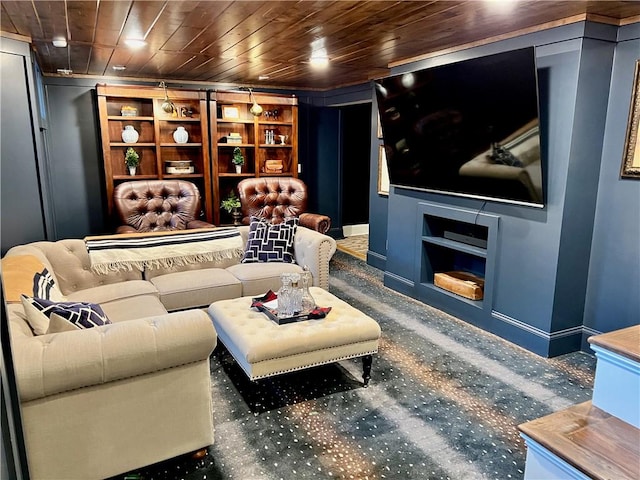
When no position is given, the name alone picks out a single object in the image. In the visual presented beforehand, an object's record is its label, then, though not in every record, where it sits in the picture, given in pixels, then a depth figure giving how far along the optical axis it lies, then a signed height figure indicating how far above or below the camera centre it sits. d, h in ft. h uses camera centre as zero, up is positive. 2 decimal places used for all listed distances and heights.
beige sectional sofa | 5.64 -3.20
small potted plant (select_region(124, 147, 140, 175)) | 16.85 -0.15
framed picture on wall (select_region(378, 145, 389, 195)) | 17.11 -0.80
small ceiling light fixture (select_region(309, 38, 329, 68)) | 10.86 +2.73
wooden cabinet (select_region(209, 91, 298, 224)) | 18.24 +0.68
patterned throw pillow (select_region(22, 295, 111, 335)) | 6.30 -2.30
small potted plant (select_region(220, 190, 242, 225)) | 17.72 -2.08
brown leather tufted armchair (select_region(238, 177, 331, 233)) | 17.61 -1.70
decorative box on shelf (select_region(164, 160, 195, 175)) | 17.62 -0.48
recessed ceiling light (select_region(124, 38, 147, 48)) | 10.68 +2.72
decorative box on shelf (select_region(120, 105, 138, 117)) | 16.90 +1.65
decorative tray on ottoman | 8.90 -3.20
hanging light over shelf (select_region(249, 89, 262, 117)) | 17.34 +1.75
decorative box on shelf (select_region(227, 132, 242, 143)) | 18.74 +0.69
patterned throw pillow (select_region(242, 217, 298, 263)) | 13.21 -2.60
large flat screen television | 9.91 +0.69
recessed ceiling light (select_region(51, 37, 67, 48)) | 10.51 +2.71
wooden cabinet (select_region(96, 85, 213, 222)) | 16.20 +0.88
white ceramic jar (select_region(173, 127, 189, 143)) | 17.65 +0.78
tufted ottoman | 8.09 -3.45
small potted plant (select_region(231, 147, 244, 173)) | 18.72 -0.18
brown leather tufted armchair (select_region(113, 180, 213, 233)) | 15.69 -1.78
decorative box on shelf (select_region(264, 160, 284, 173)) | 19.53 -0.50
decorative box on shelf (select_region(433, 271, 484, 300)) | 12.54 -3.72
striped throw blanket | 11.50 -2.54
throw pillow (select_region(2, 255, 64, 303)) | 7.36 -2.16
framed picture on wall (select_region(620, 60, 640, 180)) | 9.30 +0.30
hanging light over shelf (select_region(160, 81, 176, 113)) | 16.06 +1.81
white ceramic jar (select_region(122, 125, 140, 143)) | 16.87 +0.75
